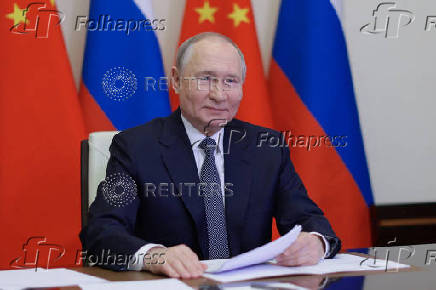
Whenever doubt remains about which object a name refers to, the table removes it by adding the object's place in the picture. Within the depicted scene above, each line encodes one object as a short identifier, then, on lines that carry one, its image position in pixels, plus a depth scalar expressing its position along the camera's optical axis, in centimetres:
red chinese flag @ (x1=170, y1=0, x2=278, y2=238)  655
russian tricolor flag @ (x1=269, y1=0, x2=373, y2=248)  662
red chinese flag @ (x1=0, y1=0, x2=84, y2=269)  548
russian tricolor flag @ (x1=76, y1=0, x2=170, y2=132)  602
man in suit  410
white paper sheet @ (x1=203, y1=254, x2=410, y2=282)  304
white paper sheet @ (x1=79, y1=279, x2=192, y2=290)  280
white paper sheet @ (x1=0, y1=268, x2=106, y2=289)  291
